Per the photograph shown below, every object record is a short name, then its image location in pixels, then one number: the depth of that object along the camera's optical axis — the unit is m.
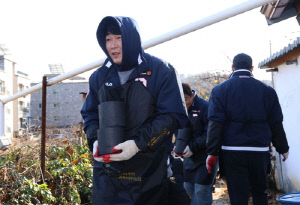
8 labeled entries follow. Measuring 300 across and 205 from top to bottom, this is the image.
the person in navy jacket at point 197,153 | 4.88
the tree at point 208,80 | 12.94
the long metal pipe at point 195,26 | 3.61
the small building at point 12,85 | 50.19
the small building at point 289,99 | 6.46
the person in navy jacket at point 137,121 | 2.67
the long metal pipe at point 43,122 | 5.07
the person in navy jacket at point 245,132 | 3.98
